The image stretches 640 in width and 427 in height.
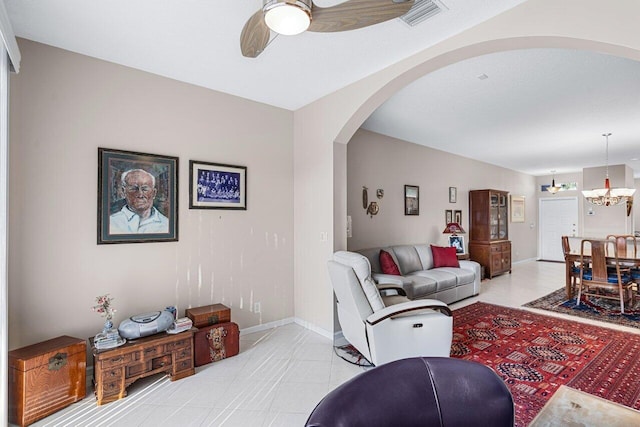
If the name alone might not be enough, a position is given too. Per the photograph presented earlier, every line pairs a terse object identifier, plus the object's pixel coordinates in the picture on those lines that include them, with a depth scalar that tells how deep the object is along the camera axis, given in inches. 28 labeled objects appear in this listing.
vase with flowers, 93.4
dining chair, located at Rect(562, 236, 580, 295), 198.7
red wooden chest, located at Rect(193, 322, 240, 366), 112.7
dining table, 172.4
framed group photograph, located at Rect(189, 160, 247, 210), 129.3
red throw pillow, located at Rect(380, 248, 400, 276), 171.6
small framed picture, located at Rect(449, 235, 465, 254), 254.1
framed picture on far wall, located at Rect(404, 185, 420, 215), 223.5
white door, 364.7
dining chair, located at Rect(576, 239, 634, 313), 176.9
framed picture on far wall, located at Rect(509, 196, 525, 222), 341.7
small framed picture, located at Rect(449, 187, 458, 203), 263.3
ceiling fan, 56.6
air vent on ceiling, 80.4
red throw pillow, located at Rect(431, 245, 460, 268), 212.1
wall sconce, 195.3
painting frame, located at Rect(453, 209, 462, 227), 266.4
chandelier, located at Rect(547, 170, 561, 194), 306.3
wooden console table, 90.9
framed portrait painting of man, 108.8
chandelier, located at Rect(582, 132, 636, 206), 229.6
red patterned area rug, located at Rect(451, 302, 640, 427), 96.7
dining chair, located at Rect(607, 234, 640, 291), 181.3
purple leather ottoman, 33.7
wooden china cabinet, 267.7
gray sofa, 165.8
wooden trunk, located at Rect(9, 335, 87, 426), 81.5
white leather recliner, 99.0
